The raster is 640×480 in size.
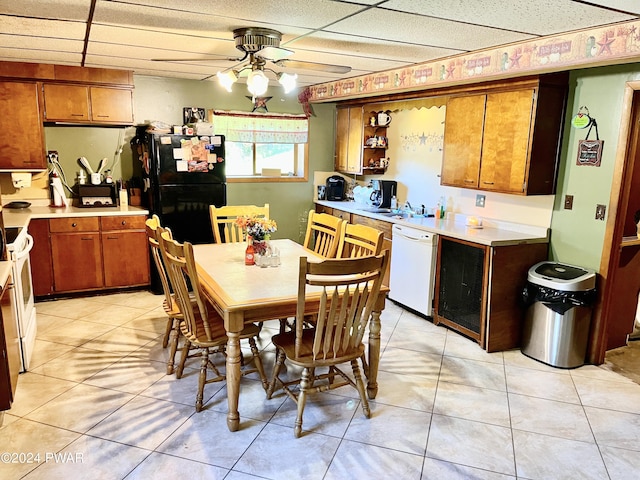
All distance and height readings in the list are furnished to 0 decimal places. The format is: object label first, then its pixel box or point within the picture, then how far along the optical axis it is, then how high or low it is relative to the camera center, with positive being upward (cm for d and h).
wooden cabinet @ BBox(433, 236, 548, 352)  352 -100
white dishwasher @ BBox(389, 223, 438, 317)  405 -100
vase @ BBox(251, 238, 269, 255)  304 -60
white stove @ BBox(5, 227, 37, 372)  297 -96
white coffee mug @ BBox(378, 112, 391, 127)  520 +39
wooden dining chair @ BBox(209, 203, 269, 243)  391 -52
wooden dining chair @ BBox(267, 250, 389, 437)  220 -88
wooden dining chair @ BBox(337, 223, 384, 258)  292 -57
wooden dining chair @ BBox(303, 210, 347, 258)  342 -60
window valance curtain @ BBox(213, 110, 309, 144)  532 +29
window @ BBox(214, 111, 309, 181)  540 +9
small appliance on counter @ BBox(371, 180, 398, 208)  516 -41
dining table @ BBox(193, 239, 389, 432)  237 -75
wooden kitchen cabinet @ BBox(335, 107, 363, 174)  538 +17
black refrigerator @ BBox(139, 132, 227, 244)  455 -29
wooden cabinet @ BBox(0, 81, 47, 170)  424 +17
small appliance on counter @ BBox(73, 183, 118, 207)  471 -47
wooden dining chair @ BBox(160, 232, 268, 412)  247 -99
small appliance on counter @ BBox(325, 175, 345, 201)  586 -43
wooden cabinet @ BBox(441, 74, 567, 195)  339 +17
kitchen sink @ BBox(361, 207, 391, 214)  497 -59
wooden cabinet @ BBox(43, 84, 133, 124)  439 +42
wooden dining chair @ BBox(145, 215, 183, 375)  295 -98
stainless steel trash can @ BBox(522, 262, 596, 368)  324 -108
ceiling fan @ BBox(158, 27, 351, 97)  277 +57
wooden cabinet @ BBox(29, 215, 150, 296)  438 -101
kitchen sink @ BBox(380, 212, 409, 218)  465 -59
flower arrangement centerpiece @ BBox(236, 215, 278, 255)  302 -50
